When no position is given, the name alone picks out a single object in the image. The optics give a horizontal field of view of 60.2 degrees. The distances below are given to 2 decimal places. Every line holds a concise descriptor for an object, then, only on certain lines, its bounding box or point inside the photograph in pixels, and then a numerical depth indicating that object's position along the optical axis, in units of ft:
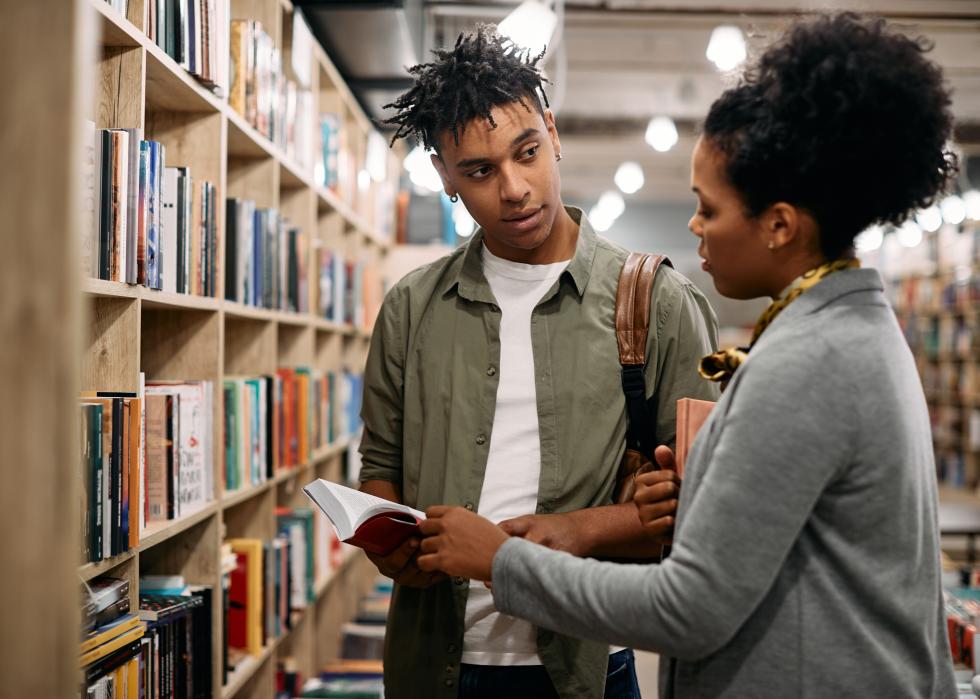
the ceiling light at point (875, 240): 27.78
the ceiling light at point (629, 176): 24.29
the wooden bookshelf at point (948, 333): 27.76
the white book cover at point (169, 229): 5.75
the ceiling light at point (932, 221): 27.07
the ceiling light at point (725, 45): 13.62
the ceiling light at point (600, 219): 33.96
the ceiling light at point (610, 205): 31.14
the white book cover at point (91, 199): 4.55
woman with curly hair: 2.82
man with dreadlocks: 4.55
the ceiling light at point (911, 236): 29.74
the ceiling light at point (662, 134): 19.27
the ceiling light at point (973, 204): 26.32
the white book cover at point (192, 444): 5.94
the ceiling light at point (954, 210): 26.86
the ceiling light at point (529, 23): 10.07
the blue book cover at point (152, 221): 5.20
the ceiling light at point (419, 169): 15.07
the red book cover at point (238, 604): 7.64
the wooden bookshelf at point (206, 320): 5.10
